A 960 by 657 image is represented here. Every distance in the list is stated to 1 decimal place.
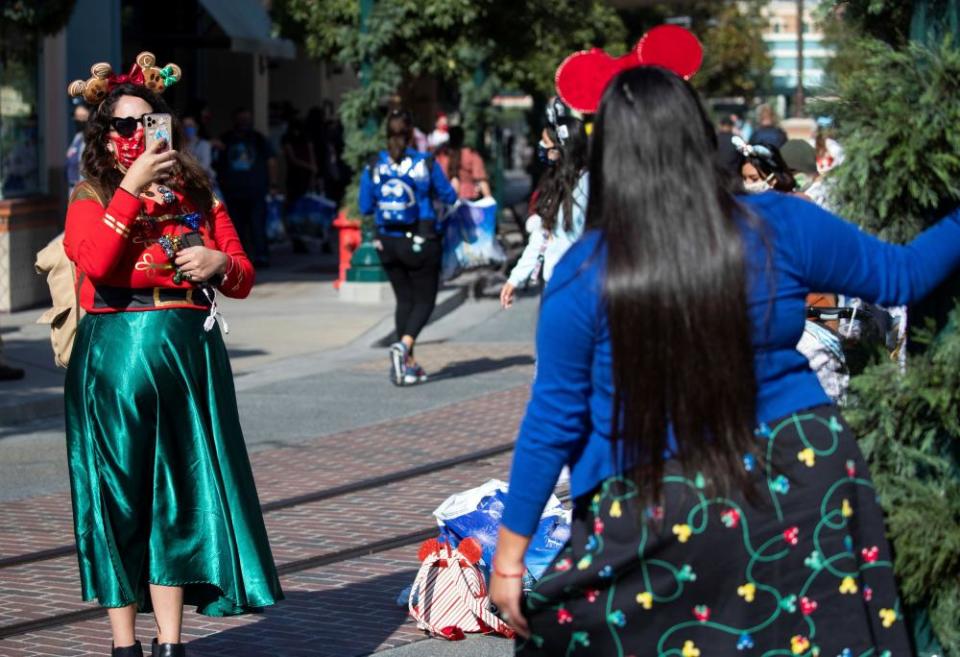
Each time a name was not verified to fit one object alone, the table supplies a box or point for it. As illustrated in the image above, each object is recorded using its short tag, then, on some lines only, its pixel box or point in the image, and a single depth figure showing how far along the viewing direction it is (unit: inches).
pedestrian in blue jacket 444.1
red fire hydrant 657.6
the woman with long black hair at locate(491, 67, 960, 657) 114.3
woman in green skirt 176.6
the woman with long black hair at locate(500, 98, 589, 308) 275.7
